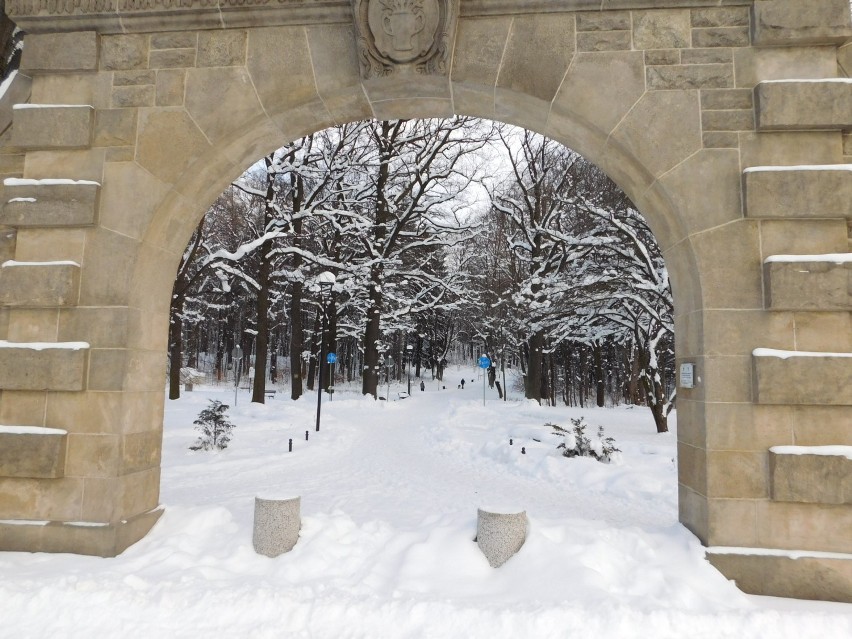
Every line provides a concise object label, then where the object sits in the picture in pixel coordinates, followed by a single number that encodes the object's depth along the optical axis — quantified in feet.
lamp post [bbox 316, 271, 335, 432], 55.62
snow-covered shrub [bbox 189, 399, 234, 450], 40.14
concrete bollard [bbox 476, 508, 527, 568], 15.46
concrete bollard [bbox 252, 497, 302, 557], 16.06
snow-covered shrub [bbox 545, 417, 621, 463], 36.55
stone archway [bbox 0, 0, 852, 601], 15.19
